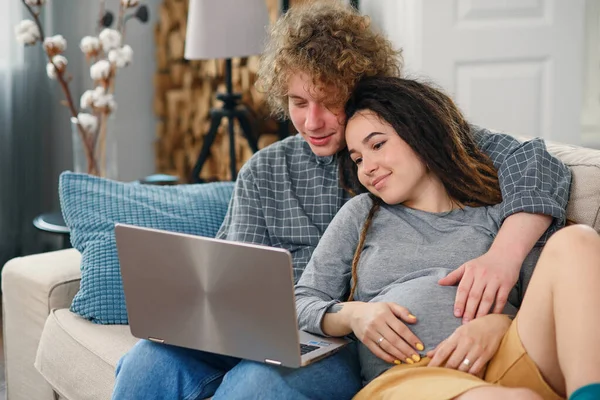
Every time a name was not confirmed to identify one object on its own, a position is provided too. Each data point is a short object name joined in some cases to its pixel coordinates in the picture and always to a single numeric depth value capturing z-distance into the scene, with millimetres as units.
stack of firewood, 3758
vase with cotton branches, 2891
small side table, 2590
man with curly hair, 1512
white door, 2994
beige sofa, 1778
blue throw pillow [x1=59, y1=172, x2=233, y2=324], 1997
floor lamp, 2924
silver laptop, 1344
